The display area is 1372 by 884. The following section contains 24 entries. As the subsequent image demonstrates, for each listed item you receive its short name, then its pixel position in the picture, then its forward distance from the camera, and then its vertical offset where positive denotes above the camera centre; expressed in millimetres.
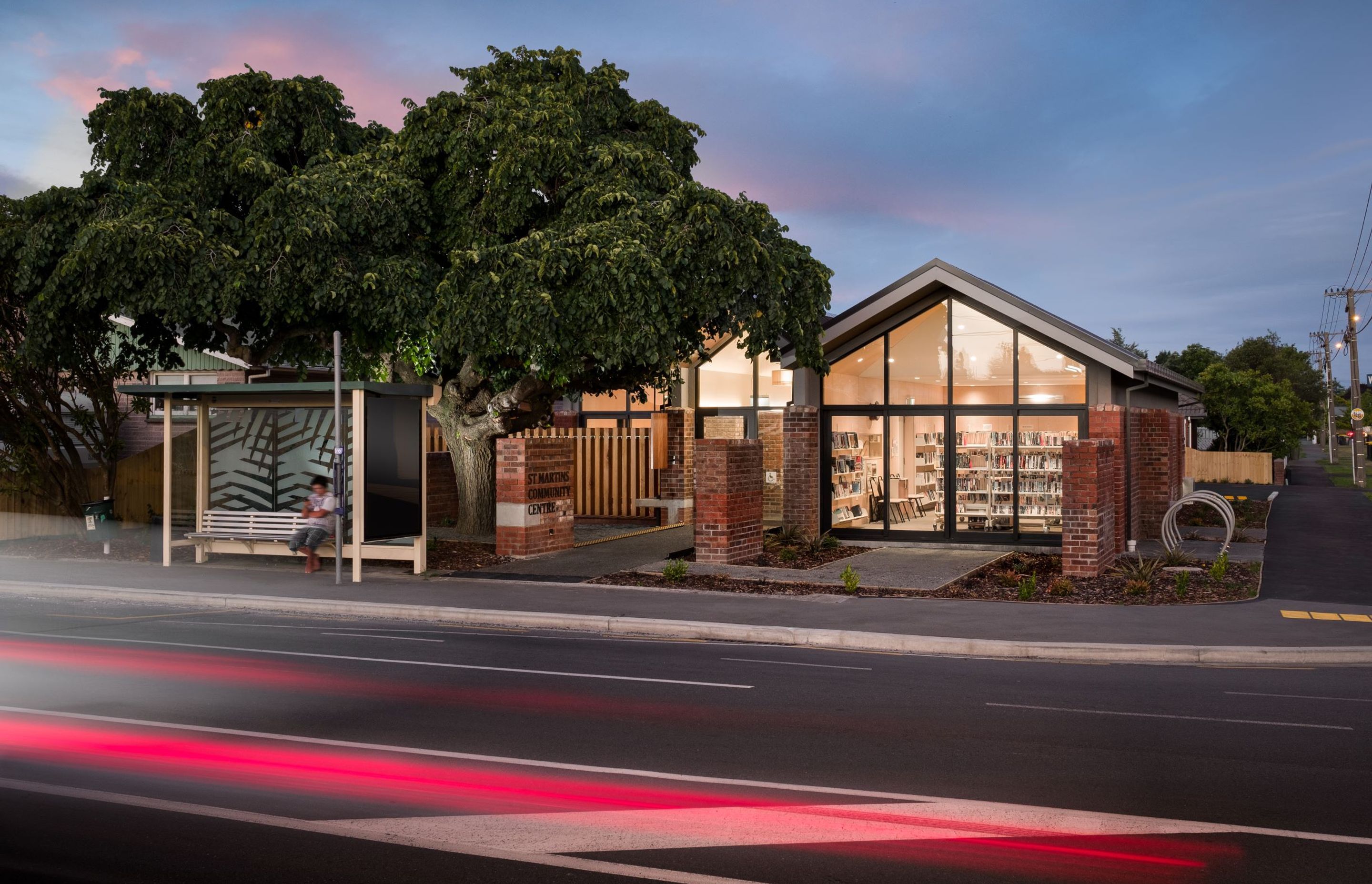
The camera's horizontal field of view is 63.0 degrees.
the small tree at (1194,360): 70625 +6293
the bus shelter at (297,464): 15664 -63
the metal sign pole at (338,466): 14352 -87
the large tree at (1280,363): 76188 +6637
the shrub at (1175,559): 16344 -1499
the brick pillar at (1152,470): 20828 -233
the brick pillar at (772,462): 25031 -70
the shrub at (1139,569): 14781 -1570
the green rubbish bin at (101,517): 18484 -939
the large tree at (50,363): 17609 +1703
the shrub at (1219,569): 14977 -1513
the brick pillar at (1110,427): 17891 +490
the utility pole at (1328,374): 73000 +5796
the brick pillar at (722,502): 16938 -673
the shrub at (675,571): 15102 -1514
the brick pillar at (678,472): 24281 -291
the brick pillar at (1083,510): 15508 -739
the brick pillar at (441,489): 24359 -643
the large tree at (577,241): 15445 +3113
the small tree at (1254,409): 52562 +2293
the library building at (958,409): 18344 +833
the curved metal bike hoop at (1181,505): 18016 -992
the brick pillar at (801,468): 19172 -162
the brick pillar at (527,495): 17406 -572
